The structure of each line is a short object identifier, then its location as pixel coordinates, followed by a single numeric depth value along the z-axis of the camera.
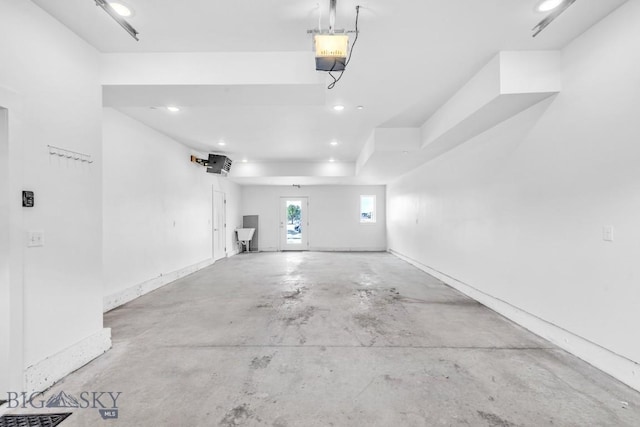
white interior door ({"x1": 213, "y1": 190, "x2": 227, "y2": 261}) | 7.17
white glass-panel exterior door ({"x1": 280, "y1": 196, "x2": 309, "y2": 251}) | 9.72
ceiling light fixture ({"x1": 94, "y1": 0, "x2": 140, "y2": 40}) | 1.92
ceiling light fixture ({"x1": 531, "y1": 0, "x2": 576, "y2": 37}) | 1.92
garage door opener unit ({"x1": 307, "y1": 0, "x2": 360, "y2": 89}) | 1.92
